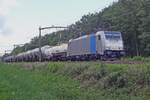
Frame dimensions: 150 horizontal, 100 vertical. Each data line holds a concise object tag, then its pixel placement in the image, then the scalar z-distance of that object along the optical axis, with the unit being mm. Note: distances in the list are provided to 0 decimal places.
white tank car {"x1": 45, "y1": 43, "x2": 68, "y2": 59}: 59147
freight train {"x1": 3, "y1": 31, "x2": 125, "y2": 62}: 40062
